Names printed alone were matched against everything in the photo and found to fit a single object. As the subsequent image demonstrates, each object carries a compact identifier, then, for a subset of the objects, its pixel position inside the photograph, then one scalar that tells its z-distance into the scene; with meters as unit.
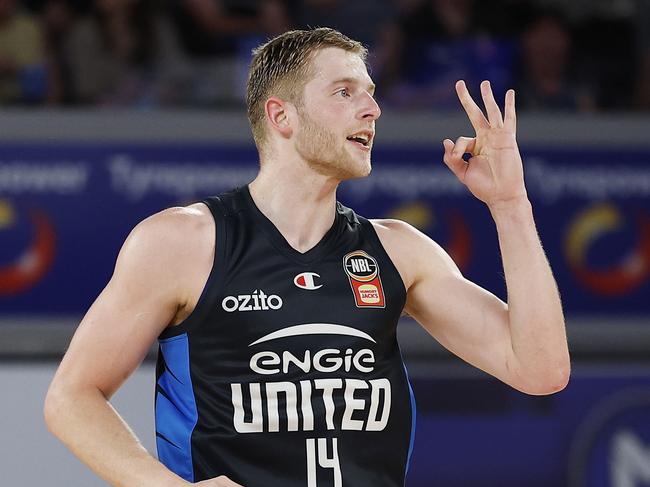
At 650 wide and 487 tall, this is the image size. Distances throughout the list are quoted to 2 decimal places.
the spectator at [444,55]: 14.95
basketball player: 6.56
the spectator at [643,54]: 15.78
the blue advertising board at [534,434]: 13.10
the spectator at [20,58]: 14.47
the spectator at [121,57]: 14.69
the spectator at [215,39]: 14.84
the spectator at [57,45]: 14.51
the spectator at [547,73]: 15.23
